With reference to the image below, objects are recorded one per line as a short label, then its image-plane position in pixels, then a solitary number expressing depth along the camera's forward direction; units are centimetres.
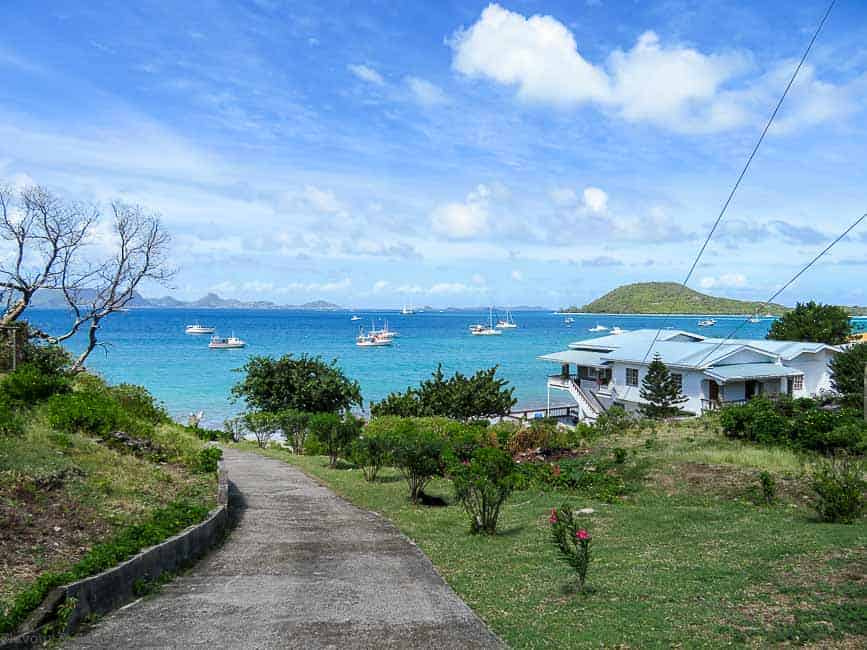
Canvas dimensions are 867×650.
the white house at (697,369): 3325
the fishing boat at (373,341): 11238
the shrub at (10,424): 1058
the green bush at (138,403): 1711
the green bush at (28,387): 1316
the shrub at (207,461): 1250
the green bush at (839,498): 925
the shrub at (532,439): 1797
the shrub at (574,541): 636
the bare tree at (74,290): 2203
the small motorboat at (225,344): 10150
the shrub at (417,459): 1264
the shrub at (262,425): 2508
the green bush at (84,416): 1229
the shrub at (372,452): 1488
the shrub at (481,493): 975
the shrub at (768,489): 1120
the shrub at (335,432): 1772
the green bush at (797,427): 1559
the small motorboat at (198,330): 13375
